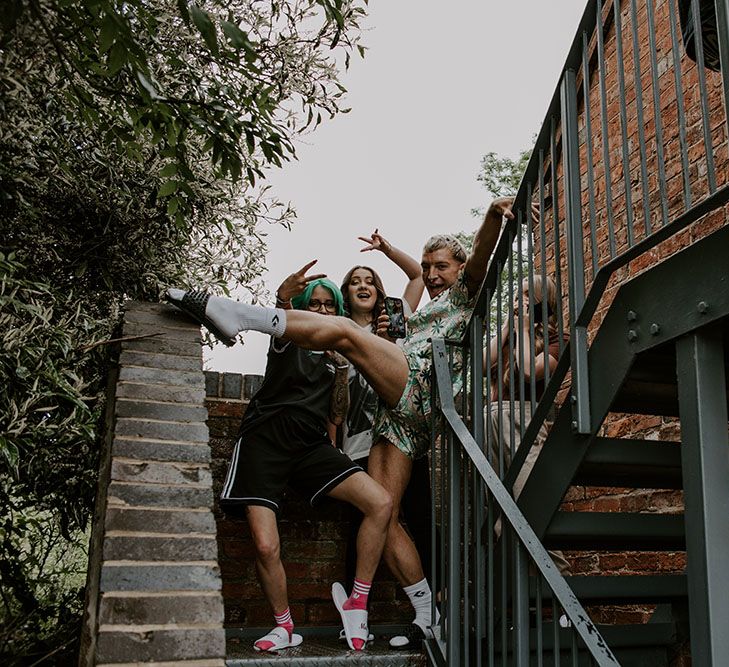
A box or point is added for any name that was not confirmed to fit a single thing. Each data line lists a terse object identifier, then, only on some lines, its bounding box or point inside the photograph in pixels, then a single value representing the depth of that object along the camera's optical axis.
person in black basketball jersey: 3.14
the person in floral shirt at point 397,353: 3.16
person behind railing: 2.57
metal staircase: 1.96
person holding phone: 3.79
